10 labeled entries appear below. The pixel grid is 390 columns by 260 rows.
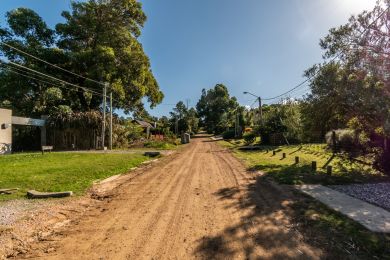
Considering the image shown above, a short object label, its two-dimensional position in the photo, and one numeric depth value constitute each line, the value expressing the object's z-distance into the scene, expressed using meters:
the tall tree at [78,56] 32.88
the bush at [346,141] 13.71
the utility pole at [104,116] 30.63
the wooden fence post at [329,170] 12.42
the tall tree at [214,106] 100.88
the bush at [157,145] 36.50
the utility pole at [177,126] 84.96
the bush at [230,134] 59.66
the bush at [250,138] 40.79
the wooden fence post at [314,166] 14.07
